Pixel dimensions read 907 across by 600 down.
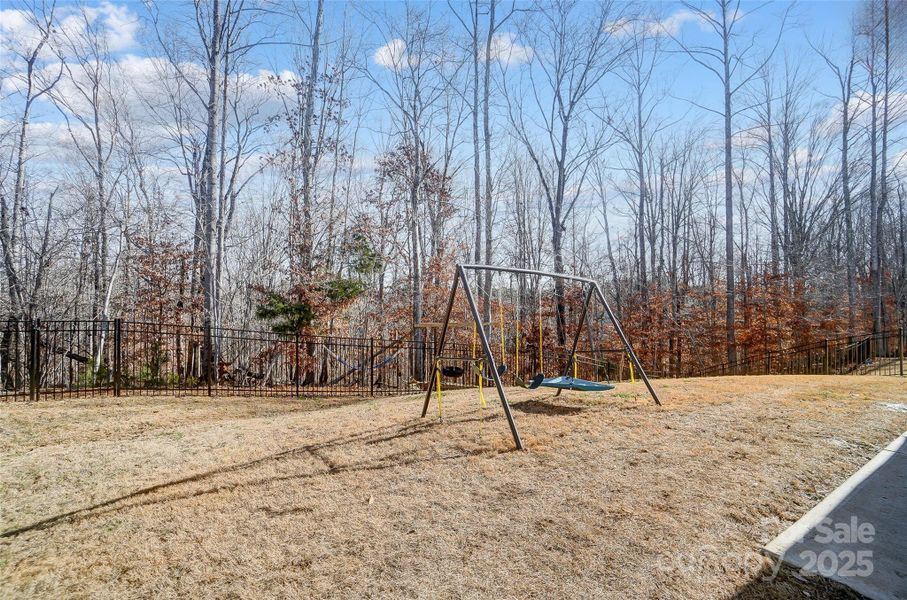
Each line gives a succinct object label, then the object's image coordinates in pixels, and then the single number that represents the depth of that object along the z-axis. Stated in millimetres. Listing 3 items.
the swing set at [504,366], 5094
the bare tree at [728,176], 16016
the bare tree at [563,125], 17375
